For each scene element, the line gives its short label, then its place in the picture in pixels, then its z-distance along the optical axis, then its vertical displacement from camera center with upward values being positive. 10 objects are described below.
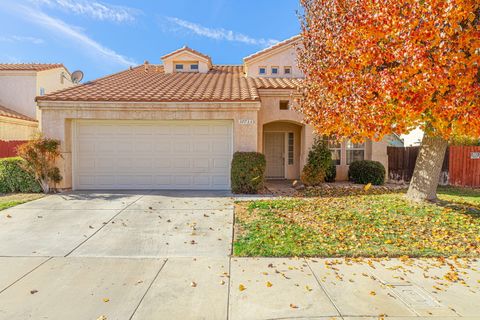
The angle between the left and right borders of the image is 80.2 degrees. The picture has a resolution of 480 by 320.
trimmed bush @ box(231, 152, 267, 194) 9.55 -0.64
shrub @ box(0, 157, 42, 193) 9.53 -0.83
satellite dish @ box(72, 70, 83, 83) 19.17 +5.22
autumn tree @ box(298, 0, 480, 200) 5.49 +1.74
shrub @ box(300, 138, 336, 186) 11.34 -0.46
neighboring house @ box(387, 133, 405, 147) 27.56 +1.19
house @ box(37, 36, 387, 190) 10.02 +0.70
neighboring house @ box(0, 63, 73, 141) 18.69 +4.29
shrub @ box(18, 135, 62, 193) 9.34 -0.19
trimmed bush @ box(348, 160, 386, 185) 11.70 -0.81
